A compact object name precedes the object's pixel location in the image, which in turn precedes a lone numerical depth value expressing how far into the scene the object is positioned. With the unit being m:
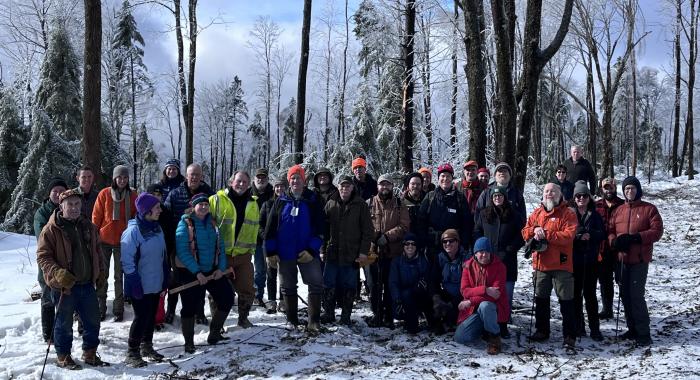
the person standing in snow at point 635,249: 5.94
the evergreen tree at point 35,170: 15.32
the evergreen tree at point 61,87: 19.33
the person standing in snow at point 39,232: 5.71
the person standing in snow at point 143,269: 5.26
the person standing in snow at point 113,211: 6.45
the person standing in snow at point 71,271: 4.97
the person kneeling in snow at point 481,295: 5.83
